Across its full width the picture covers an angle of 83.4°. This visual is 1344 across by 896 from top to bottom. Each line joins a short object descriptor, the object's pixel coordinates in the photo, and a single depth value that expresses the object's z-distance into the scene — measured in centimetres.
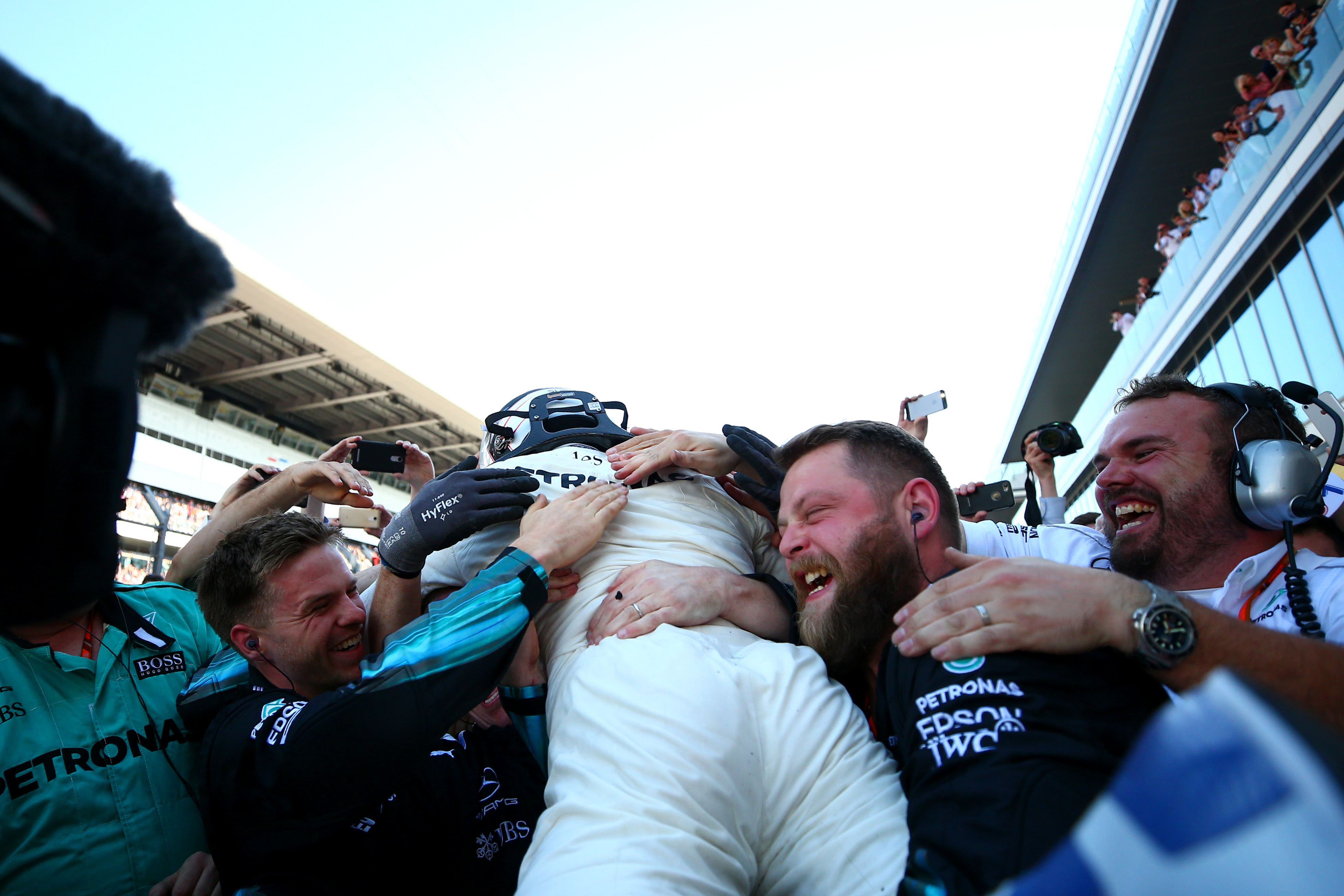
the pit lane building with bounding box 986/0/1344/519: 1036
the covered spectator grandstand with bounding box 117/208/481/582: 1850
